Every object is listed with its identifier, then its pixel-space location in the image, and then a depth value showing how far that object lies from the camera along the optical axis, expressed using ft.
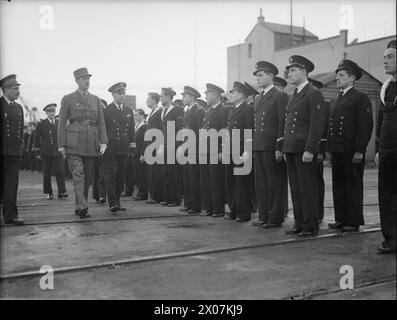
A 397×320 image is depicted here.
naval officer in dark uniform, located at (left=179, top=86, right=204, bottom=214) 28.04
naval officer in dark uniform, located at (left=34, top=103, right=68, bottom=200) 36.52
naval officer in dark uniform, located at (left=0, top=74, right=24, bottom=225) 22.29
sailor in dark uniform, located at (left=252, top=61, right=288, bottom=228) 22.44
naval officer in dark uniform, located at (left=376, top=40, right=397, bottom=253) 16.96
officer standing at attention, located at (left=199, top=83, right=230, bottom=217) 26.25
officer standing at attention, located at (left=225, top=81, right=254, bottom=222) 24.47
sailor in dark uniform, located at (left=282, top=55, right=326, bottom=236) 20.08
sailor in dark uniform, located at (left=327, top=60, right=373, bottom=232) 20.79
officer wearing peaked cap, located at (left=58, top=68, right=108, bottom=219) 24.57
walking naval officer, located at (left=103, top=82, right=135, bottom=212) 28.58
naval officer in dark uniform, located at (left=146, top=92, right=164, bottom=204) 33.06
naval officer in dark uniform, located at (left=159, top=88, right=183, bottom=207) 31.22
